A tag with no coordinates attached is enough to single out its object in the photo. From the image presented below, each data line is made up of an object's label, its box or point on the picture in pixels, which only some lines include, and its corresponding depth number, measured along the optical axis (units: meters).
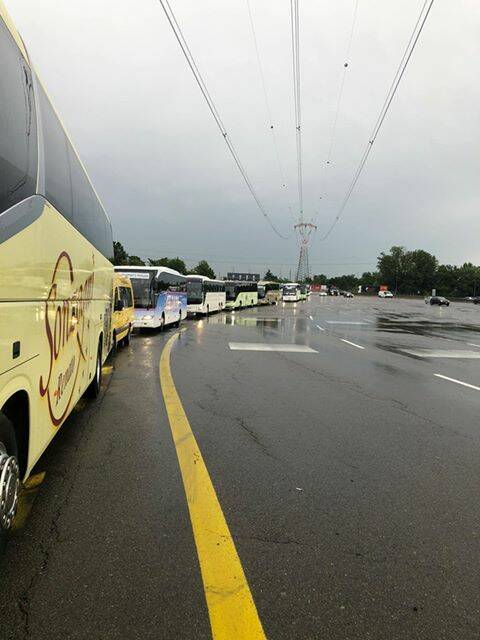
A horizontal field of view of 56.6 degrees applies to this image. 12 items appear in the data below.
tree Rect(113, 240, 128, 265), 112.00
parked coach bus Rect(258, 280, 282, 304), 59.41
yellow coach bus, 2.60
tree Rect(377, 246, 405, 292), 164.50
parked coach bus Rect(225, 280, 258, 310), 41.25
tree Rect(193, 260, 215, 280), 153.12
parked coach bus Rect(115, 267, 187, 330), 17.59
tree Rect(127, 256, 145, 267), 117.56
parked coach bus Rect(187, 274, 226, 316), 28.62
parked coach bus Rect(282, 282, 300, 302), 66.12
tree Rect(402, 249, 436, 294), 158.38
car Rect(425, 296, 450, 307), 70.81
